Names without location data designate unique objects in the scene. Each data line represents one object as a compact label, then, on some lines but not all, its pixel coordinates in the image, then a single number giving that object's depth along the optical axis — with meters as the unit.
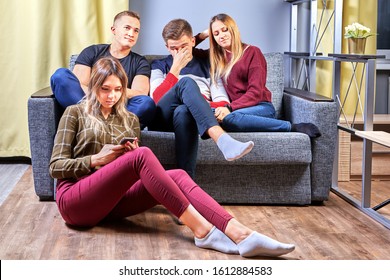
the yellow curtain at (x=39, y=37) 4.43
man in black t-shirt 3.76
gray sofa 3.48
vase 3.92
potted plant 3.93
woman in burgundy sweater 3.74
